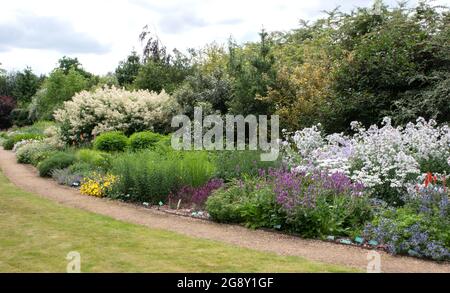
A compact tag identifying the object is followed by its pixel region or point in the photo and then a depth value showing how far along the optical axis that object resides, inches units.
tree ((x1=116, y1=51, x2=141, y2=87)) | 1008.2
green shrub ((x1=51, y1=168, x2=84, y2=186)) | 469.1
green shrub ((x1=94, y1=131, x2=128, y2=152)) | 581.3
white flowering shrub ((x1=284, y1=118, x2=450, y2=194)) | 321.7
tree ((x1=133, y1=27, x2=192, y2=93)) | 800.3
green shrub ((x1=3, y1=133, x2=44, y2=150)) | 893.0
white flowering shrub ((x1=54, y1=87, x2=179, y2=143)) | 653.3
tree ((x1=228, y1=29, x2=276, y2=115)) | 541.6
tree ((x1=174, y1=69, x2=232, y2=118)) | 605.9
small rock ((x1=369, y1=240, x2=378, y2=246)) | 256.3
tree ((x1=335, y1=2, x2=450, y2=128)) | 467.2
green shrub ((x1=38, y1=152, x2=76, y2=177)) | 529.0
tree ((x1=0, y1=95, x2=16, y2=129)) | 1524.4
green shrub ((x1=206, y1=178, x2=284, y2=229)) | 294.1
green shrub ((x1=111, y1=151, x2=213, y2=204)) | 376.8
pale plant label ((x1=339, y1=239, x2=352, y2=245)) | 263.5
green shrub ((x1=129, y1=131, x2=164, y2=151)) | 560.4
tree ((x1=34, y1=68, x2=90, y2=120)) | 1080.2
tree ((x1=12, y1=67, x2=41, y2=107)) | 1670.8
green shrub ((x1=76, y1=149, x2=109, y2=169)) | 494.8
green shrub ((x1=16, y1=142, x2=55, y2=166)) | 634.8
